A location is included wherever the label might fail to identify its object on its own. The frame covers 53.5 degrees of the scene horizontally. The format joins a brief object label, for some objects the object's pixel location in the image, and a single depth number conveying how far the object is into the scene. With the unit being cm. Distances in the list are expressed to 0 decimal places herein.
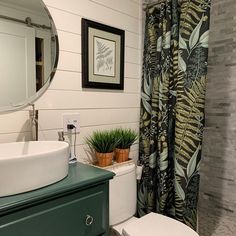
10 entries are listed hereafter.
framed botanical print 158
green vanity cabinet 88
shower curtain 162
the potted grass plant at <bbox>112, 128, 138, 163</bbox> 169
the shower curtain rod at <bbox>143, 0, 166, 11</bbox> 179
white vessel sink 88
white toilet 136
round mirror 125
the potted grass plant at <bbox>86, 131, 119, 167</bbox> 159
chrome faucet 130
